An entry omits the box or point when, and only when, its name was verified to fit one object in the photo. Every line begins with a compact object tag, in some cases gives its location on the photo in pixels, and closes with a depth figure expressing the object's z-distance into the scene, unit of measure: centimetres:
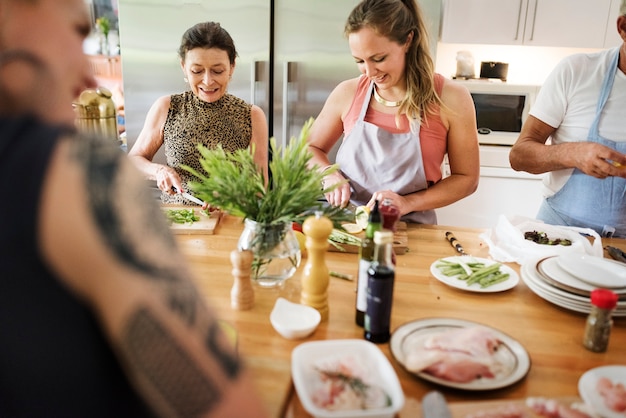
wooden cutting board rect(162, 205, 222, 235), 165
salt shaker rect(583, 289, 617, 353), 103
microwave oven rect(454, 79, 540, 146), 336
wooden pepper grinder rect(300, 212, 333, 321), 114
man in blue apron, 201
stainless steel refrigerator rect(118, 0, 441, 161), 315
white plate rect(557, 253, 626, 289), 123
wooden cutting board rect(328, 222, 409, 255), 153
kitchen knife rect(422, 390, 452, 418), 82
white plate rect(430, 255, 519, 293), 130
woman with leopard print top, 225
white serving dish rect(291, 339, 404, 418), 81
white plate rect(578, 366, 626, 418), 86
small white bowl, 106
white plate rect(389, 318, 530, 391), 92
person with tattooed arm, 44
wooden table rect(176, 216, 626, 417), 93
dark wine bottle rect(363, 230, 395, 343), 100
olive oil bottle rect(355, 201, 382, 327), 108
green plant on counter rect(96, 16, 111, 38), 414
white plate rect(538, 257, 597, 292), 123
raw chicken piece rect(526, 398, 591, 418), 84
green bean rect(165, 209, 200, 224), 171
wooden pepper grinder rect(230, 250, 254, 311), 116
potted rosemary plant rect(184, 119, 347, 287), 122
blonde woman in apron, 185
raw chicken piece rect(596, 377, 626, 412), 86
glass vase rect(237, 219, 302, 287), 125
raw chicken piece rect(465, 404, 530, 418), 83
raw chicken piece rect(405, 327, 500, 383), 93
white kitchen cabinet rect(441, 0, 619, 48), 327
